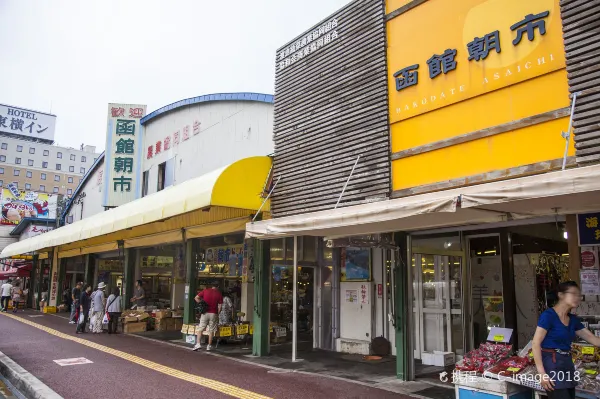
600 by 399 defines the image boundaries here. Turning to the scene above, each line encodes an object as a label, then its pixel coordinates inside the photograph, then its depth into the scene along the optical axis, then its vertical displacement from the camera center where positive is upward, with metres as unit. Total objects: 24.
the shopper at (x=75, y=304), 18.04 -1.31
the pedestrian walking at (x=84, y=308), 15.31 -1.25
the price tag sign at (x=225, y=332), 12.12 -1.56
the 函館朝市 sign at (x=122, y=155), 19.17 +4.79
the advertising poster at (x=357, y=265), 11.57 +0.21
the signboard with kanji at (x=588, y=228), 6.42 +0.64
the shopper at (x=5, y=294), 24.61 -1.30
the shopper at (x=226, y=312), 12.61 -1.08
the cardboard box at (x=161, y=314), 16.00 -1.46
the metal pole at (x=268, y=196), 10.18 +1.73
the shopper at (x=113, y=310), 15.31 -1.28
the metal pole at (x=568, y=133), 5.80 +1.78
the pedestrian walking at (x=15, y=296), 25.08 -1.42
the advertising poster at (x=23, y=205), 47.78 +7.02
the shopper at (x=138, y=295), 17.59 -0.91
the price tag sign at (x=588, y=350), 5.77 -0.93
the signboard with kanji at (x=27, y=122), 78.81 +25.52
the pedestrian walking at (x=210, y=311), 11.75 -0.99
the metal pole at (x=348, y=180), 8.56 +1.73
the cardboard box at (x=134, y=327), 15.61 -1.88
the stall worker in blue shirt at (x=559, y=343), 4.29 -0.64
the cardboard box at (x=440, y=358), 9.52 -1.74
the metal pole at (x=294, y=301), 9.63 -0.60
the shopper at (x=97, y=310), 15.50 -1.31
